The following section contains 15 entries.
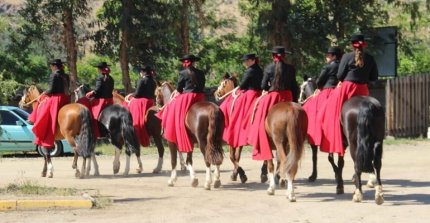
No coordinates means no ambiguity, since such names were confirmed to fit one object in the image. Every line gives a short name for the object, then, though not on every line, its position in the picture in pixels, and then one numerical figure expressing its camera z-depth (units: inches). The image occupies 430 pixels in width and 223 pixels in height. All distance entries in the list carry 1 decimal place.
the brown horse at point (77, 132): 705.0
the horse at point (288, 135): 542.7
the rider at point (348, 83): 557.9
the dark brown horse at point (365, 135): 521.0
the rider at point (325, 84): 614.2
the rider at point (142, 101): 772.6
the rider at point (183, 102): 642.2
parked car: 1024.2
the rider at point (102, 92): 757.9
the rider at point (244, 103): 650.2
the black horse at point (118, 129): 724.7
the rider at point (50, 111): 732.7
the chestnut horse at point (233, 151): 665.0
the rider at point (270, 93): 591.8
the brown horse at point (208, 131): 612.1
